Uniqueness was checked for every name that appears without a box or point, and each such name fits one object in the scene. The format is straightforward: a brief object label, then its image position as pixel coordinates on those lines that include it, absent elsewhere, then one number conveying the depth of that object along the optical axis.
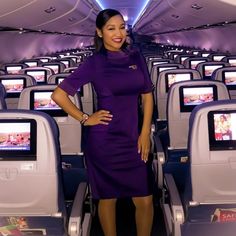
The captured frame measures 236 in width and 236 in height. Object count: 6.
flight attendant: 2.08
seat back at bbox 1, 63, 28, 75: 7.20
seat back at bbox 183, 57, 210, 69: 7.25
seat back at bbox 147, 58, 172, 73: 7.21
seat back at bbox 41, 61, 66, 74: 7.02
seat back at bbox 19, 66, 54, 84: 5.81
